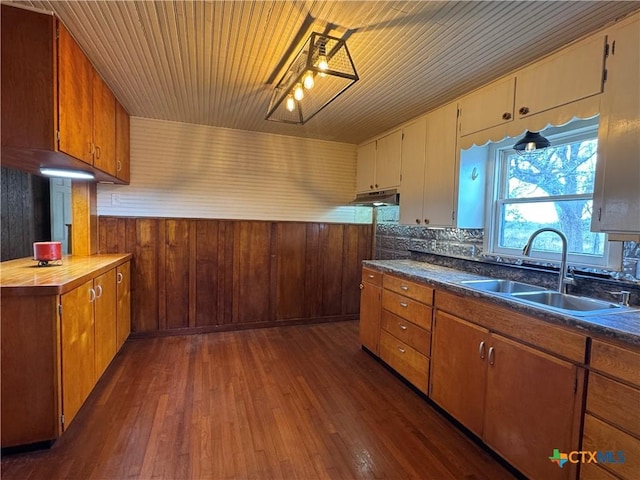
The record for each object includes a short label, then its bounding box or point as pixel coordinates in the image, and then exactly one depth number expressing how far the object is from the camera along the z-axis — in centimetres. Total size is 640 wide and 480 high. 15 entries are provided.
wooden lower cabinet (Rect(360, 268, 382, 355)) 297
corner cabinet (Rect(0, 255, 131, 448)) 170
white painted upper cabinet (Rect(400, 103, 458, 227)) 266
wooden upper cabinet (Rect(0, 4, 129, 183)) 164
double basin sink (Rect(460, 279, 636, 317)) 157
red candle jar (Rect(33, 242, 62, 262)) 230
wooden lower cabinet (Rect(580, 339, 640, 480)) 120
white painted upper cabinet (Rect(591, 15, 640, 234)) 151
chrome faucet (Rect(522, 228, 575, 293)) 190
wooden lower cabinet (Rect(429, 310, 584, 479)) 143
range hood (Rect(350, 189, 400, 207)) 333
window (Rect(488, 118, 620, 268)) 205
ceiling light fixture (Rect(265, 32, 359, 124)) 179
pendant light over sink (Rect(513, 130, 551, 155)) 224
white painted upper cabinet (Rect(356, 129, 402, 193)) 338
